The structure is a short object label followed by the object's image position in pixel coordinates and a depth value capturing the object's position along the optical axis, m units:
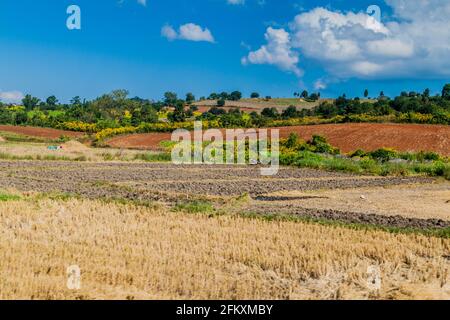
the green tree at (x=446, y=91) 80.25
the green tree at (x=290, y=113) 74.19
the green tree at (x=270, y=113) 78.31
